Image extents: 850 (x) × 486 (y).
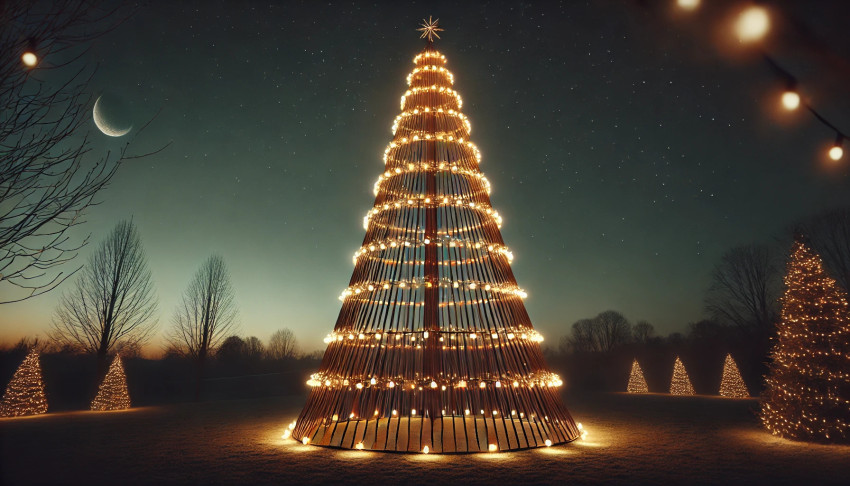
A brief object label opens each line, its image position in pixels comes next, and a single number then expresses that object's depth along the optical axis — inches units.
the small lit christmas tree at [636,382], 757.3
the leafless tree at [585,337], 1236.5
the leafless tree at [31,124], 103.7
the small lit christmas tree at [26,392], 427.8
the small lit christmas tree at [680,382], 693.3
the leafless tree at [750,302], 845.8
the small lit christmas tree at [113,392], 500.7
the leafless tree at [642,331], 1185.9
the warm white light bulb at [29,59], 99.3
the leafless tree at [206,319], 684.7
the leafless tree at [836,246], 687.1
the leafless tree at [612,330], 1203.2
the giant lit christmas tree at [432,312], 278.8
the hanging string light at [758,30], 51.6
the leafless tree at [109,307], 568.4
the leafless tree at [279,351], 1025.3
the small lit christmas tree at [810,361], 303.0
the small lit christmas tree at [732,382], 628.1
